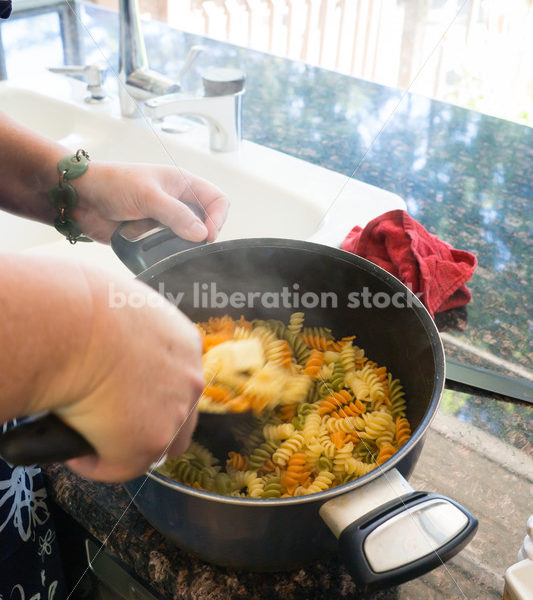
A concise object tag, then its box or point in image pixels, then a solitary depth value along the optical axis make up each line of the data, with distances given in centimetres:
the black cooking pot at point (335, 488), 48
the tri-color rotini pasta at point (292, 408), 59
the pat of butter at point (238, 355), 57
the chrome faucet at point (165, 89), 106
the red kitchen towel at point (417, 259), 92
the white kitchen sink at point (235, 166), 104
